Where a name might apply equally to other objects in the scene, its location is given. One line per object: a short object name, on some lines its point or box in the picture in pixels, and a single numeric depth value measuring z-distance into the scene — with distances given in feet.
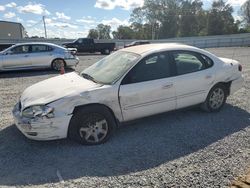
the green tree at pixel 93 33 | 213.36
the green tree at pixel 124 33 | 194.40
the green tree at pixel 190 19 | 192.15
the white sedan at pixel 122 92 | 10.04
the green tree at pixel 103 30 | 223.44
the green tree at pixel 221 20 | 173.12
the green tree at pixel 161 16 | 194.54
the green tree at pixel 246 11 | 189.89
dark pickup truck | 66.08
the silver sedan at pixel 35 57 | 28.48
